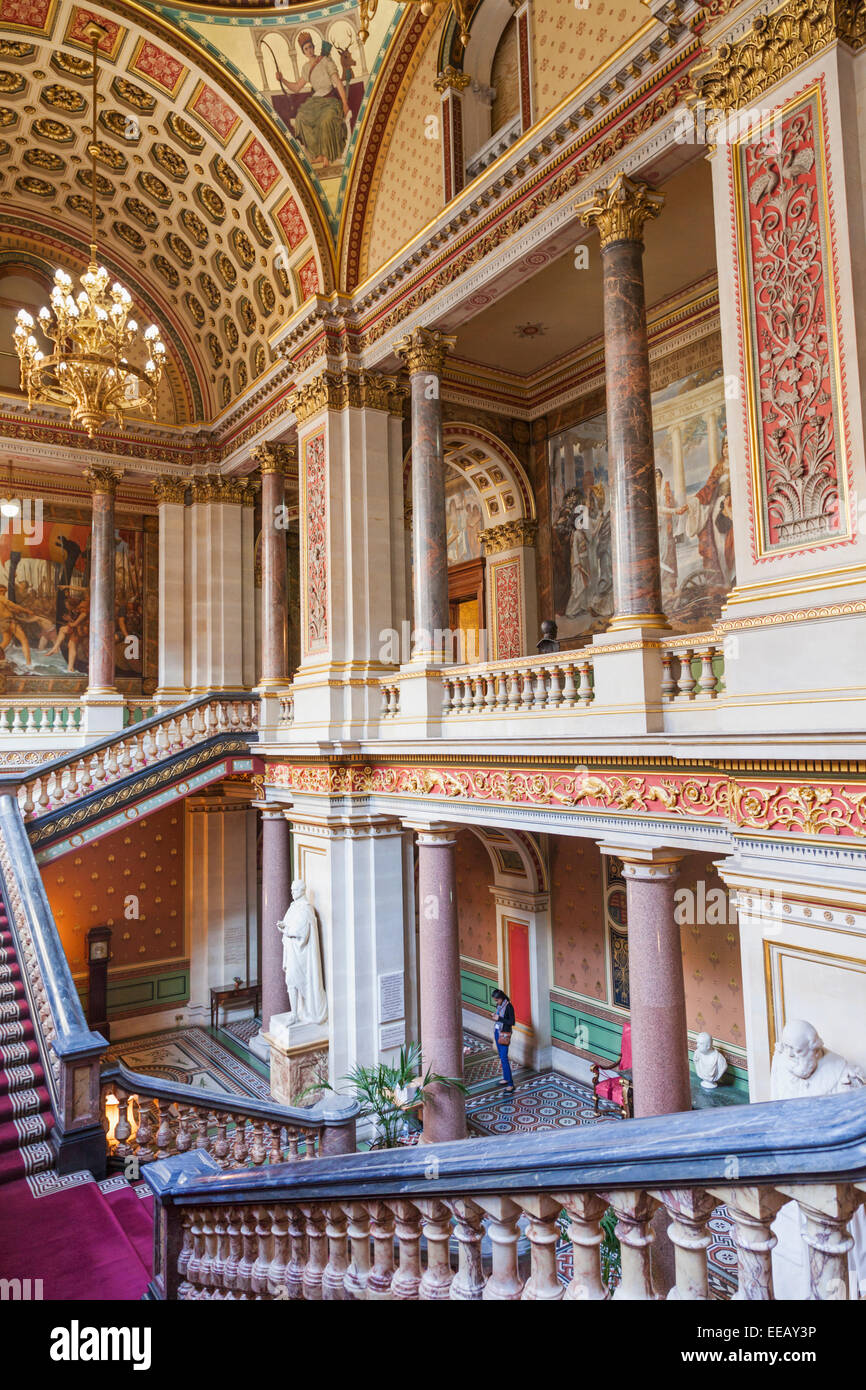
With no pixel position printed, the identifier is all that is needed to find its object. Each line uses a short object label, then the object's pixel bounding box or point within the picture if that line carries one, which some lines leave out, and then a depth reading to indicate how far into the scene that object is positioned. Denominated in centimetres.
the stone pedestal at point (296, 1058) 1021
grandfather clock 1432
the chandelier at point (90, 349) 832
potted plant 875
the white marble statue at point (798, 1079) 421
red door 1325
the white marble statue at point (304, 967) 1045
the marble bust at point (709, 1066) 986
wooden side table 1526
